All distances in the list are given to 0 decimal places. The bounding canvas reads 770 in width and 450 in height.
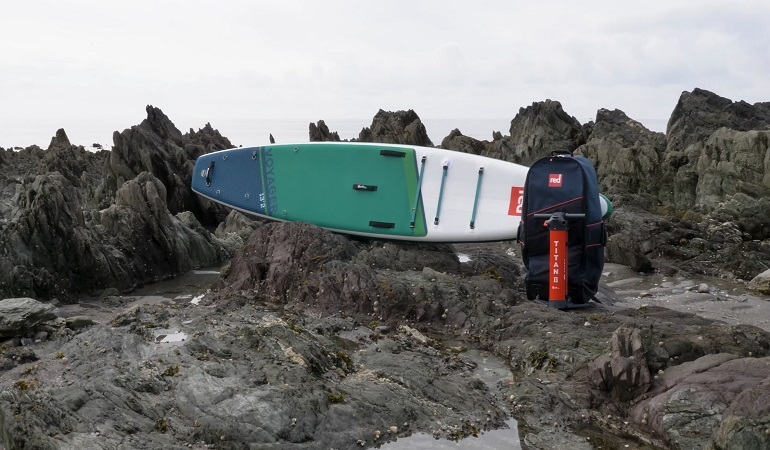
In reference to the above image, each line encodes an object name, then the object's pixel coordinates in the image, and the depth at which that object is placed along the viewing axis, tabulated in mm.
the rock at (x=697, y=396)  5234
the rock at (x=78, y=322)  7832
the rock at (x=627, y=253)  11156
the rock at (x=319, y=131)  27625
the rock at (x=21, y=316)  7320
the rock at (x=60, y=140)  29094
